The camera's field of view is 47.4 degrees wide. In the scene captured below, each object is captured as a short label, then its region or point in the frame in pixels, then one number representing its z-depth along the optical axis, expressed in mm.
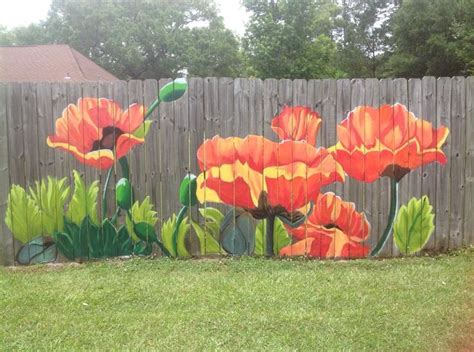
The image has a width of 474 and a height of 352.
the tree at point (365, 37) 42841
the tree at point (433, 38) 31141
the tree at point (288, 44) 36906
